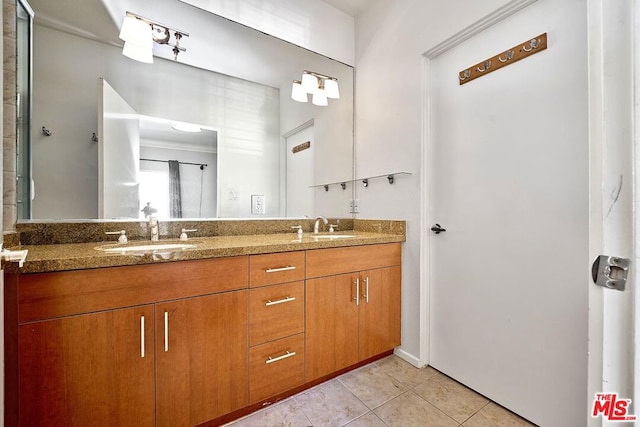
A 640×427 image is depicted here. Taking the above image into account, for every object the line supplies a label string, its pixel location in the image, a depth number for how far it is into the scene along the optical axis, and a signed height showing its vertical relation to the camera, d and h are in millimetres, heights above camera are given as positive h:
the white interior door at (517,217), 1219 -15
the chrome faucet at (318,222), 2217 -70
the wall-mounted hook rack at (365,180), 2008 +267
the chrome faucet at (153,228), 1573 -84
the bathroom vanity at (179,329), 972 -500
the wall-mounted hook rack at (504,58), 1311 +807
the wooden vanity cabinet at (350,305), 1581 -572
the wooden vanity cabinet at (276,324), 1368 -569
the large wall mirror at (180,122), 1427 +591
